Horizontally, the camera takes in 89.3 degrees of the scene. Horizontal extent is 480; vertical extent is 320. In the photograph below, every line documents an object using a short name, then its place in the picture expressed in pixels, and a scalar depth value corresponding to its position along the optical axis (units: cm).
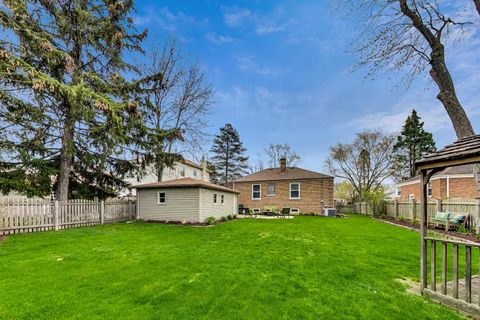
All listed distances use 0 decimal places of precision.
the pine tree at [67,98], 994
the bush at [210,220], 1433
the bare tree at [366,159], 2909
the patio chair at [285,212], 2098
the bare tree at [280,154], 4000
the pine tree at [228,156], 4325
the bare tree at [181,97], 1952
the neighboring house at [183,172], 2906
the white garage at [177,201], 1425
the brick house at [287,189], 2259
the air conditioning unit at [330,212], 2116
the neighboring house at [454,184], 1688
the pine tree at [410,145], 3462
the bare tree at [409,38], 712
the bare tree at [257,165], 4546
